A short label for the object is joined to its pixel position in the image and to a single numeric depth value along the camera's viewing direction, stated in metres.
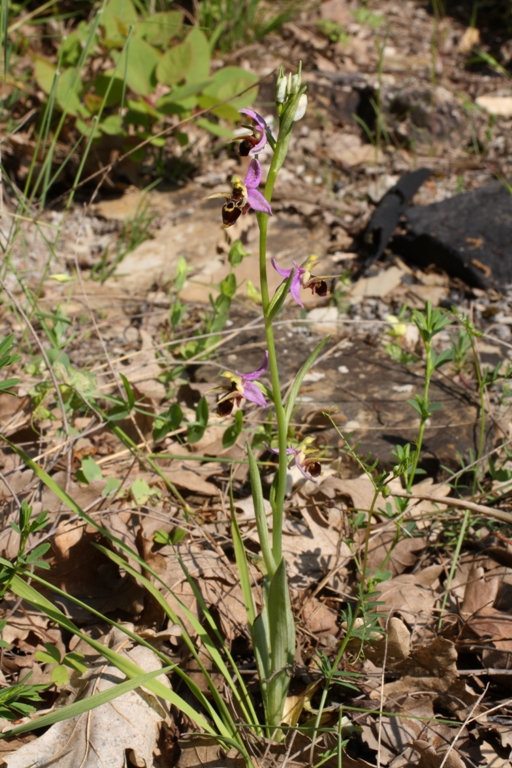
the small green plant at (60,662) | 0.66
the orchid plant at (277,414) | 0.61
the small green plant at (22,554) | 0.63
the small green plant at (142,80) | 1.17
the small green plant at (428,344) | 0.72
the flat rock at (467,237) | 1.06
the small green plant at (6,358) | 0.64
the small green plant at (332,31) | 1.80
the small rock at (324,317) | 0.99
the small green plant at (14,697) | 0.61
